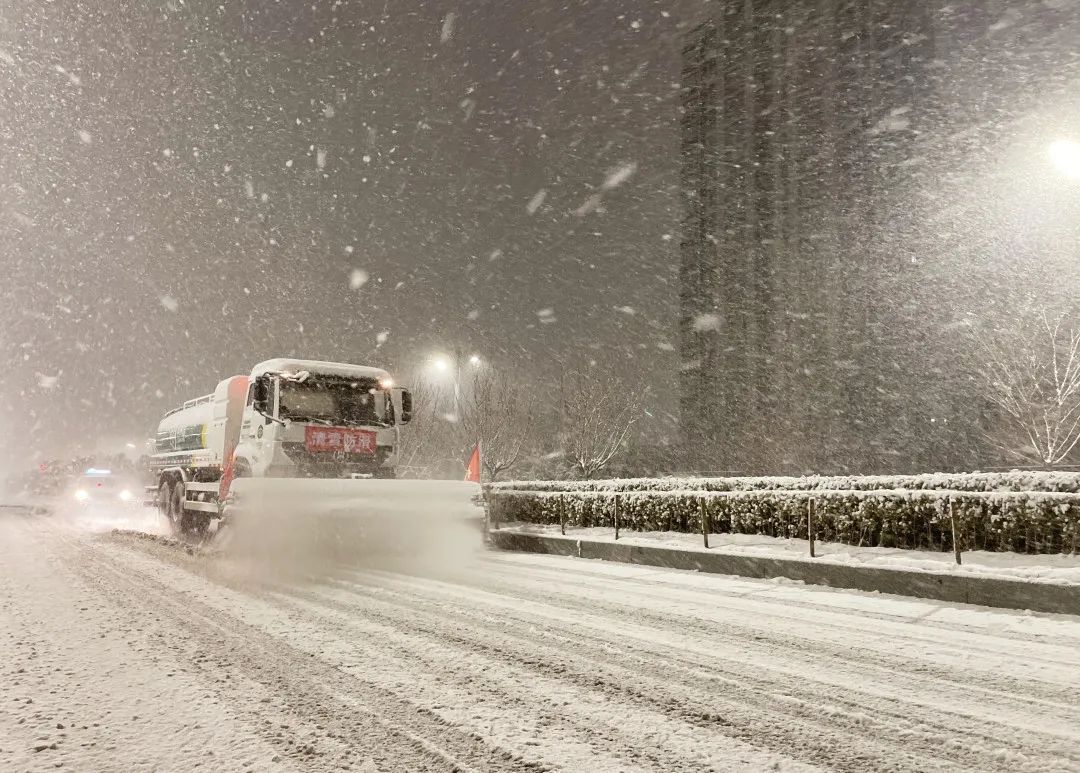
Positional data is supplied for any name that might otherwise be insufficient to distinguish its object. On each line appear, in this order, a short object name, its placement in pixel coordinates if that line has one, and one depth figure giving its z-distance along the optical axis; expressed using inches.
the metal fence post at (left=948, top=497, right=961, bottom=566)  354.1
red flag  551.4
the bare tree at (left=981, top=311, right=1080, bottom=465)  893.8
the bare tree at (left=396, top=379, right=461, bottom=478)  1530.5
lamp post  1182.9
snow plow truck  467.8
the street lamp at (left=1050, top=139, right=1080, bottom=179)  498.3
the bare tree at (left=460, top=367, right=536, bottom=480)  1397.6
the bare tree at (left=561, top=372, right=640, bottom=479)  1312.7
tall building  2154.3
